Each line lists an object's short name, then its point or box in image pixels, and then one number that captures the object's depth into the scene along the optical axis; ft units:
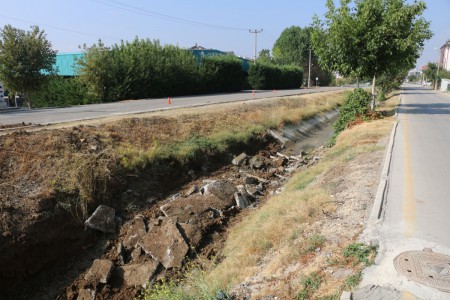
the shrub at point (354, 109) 63.77
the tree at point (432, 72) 275.59
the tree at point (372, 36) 62.03
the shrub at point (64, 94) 104.94
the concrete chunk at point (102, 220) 32.28
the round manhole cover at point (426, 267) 14.46
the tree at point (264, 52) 446.60
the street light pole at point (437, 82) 254.31
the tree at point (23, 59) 85.76
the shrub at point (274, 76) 186.91
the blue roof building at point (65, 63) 149.50
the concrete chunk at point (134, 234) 30.58
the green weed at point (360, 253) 16.63
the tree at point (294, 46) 316.15
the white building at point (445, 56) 345.31
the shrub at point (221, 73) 143.95
